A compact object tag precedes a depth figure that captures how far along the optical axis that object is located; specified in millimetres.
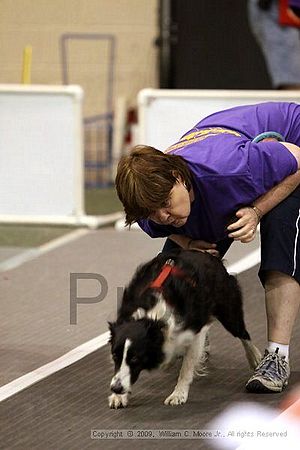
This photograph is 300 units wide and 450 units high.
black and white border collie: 4768
